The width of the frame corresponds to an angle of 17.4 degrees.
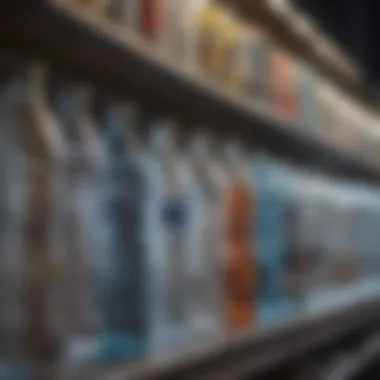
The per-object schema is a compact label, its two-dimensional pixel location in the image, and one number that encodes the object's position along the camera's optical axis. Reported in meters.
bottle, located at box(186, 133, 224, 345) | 1.10
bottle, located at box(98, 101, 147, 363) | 0.95
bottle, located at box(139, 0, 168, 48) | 1.02
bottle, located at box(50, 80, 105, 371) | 0.86
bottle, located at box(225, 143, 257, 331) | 1.19
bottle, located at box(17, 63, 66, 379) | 0.82
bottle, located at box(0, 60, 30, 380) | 0.82
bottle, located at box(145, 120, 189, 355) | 1.02
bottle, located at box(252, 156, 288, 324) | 1.30
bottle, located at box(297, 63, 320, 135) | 1.59
